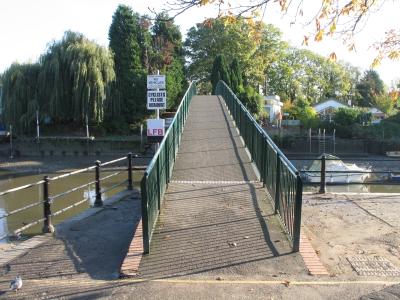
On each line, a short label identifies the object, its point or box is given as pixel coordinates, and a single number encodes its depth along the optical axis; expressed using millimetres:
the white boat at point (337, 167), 29753
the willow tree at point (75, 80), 42688
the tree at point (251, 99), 47134
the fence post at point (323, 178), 11640
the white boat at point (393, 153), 47794
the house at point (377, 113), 76575
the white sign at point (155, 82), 15828
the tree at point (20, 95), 43188
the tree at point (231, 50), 58719
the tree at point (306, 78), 72531
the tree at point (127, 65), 45969
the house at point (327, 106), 75662
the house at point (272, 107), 65125
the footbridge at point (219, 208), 5930
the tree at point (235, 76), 46375
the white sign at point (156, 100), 15953
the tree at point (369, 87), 89931
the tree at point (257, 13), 6027
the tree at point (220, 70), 43062
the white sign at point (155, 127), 15703
